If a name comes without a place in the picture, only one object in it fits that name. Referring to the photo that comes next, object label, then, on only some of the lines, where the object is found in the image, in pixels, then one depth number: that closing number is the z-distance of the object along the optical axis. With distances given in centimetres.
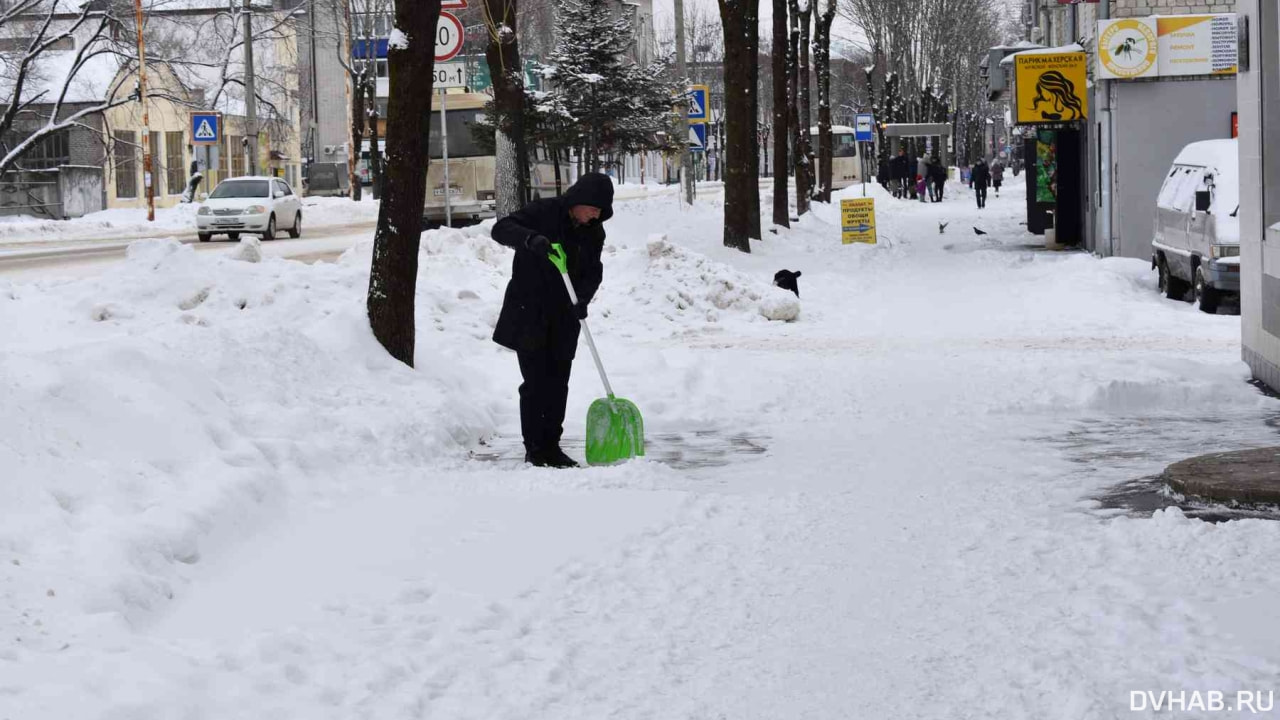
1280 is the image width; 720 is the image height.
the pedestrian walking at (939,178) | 6234
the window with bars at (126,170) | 5712
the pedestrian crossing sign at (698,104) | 3328
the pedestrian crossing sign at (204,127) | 3984
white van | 1727
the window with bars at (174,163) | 6300
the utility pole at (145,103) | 4394
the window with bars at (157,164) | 6009
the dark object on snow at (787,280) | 1953
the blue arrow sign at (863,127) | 5541
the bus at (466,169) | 3494
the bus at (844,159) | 7381
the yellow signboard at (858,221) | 3136
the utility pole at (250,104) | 4375
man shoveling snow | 870
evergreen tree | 3603
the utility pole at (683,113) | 3543
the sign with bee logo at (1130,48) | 2464
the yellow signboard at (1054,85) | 2795
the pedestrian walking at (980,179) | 5391
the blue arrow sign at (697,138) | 3328
